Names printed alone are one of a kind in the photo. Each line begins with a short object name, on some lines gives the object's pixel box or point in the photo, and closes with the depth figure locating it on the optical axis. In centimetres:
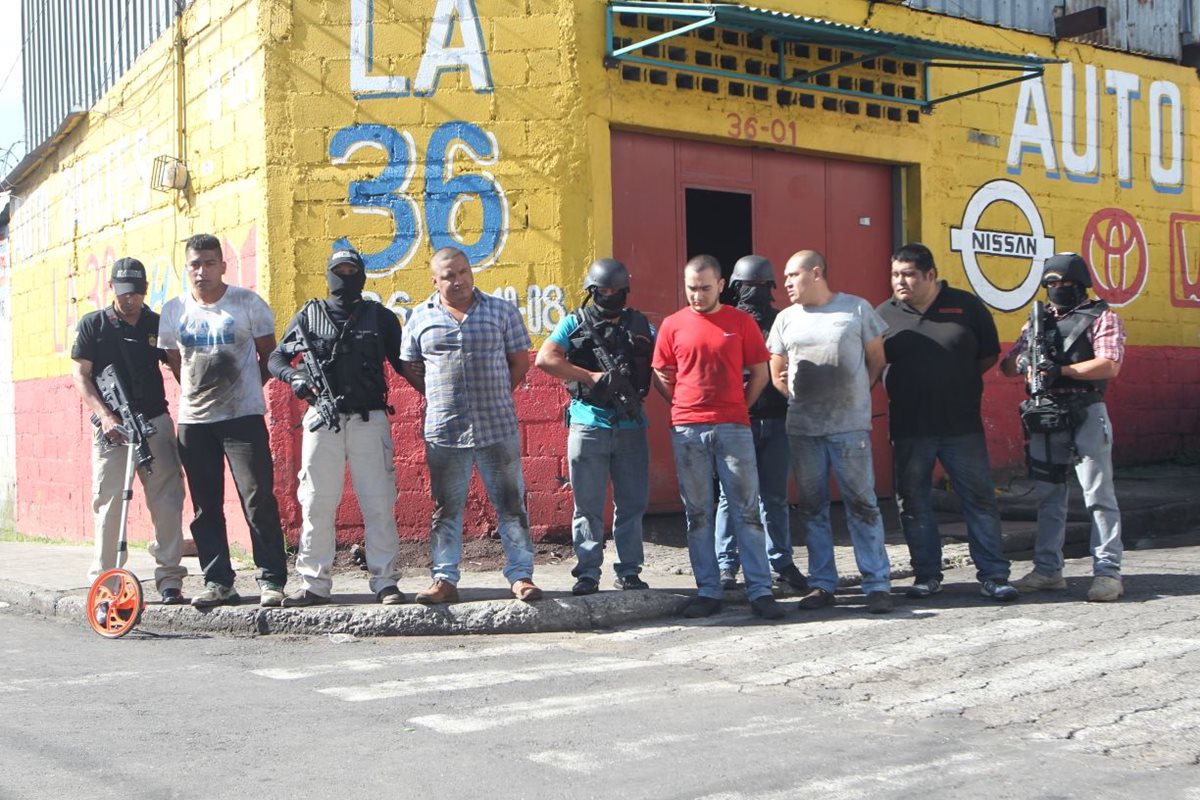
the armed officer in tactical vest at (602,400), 709
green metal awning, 904
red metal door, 975
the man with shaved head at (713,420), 686
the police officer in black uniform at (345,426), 700
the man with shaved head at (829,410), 700
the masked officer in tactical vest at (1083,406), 700
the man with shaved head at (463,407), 696
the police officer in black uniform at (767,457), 744
